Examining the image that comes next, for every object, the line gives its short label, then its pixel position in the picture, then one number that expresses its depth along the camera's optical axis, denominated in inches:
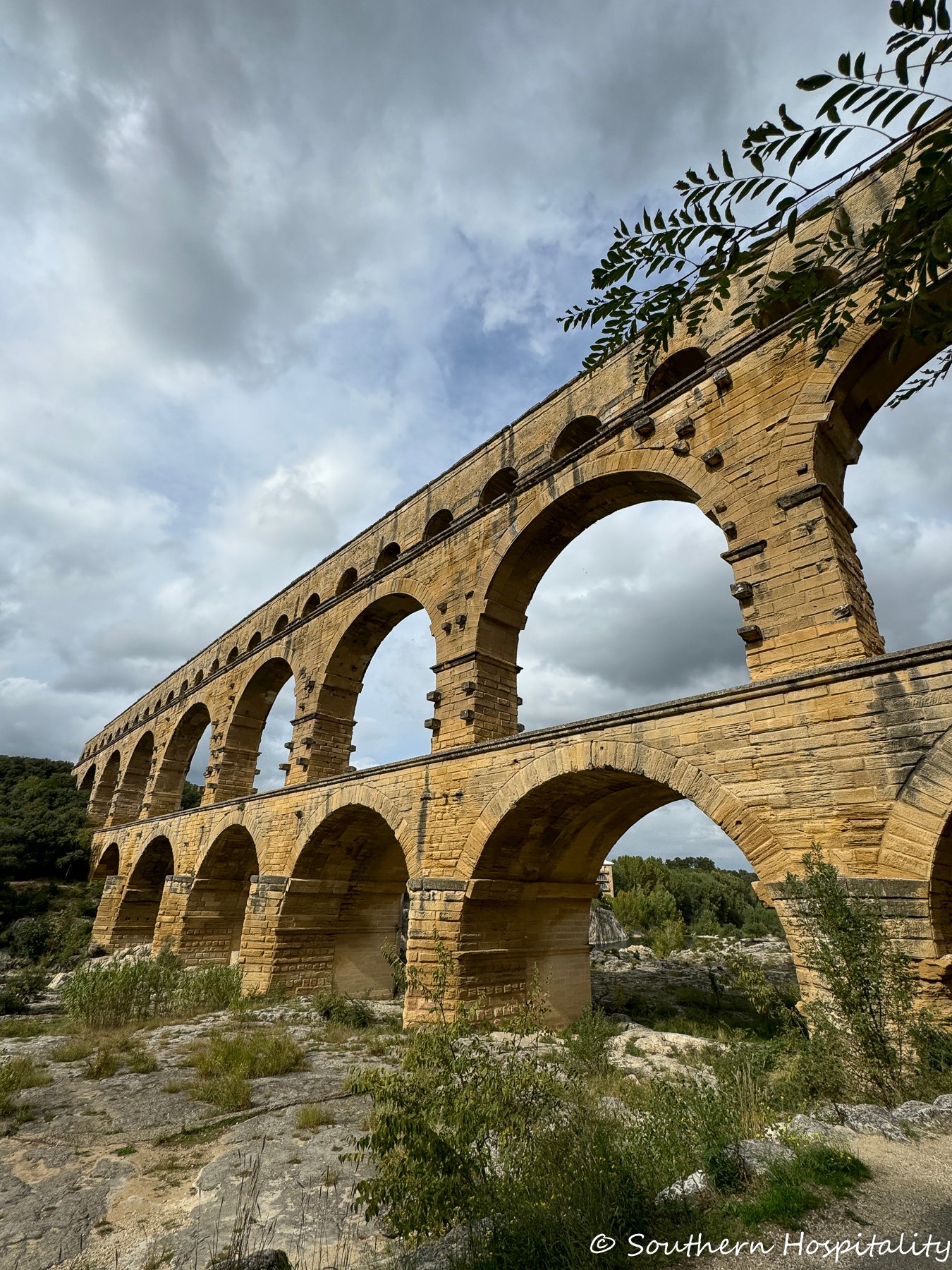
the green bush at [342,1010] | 384.8
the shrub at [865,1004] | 169.3
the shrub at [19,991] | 462.6
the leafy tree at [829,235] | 76.1
